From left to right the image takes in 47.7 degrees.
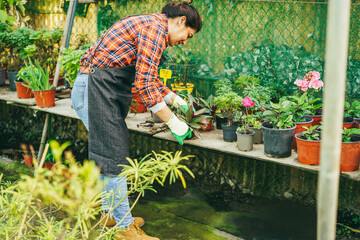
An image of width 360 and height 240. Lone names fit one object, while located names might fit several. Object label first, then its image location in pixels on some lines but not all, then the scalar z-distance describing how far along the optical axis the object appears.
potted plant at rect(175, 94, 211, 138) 3.32
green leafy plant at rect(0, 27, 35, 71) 4.96
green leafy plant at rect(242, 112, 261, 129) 3.19
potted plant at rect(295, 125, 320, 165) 2.76
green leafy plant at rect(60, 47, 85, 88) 3.92
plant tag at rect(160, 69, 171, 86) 3.78
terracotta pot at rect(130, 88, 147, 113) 4.05
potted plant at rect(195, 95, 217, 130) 3.59
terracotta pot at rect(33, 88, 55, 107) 4.27
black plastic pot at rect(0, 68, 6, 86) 5.45
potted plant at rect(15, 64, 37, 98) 4.39
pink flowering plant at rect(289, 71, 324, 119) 3.07
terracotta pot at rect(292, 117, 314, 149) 3.05
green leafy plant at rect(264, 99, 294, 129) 2.95
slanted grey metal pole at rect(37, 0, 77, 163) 4.54
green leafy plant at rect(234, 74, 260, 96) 3.71
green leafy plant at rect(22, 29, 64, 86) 4.96
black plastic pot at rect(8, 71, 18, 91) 5.05
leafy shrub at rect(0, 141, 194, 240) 1.41
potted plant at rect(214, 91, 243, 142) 3.28
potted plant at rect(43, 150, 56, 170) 4.55
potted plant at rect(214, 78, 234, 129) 3.56
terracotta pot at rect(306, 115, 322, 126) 3.25
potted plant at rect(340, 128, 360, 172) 2.70
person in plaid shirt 2.70
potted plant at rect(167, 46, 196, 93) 4.25
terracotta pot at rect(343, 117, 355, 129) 3.03
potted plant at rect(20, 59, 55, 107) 4.27
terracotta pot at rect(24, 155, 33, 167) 4.92
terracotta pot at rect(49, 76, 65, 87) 4.93
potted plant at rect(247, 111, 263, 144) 3.20
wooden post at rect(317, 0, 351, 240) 1.03
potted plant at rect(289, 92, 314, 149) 3.06
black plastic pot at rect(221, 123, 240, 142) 3.27
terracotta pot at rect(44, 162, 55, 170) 4.54
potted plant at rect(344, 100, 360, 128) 3.13
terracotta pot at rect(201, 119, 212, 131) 3.58
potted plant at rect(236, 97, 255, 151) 3.06
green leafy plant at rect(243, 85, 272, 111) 3.38
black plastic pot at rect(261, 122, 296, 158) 2.89
